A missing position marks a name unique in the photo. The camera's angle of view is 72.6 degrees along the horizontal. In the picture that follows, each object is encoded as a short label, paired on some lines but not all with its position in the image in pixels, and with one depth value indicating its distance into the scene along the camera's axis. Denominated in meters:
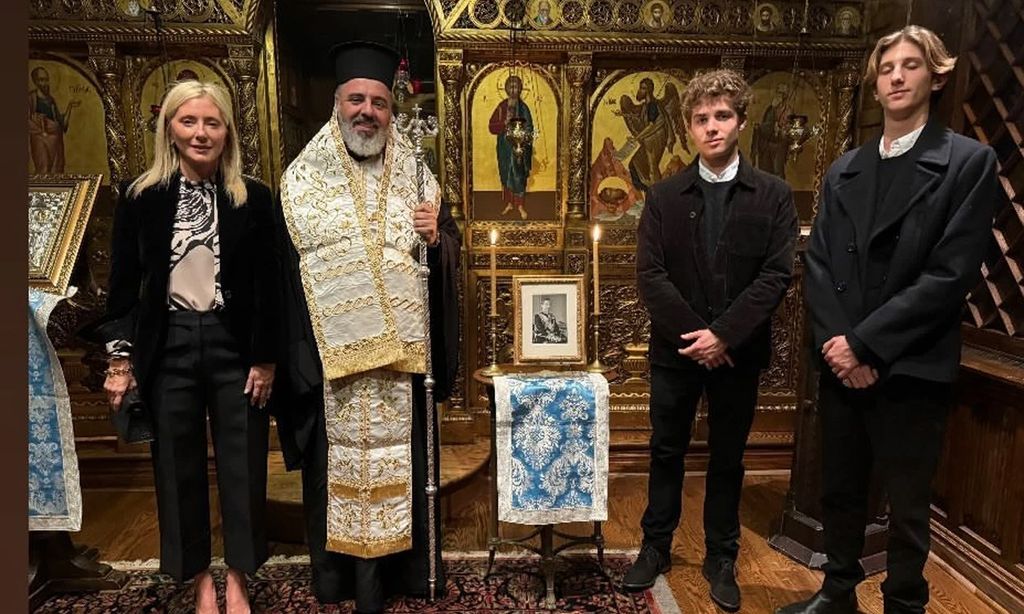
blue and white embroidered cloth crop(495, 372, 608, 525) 2.74
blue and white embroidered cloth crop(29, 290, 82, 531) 2.54
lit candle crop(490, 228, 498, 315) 2.78
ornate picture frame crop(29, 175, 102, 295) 2.69
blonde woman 2.38
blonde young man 2.17
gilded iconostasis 3.96
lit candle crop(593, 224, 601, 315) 2.75
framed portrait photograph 2.90
